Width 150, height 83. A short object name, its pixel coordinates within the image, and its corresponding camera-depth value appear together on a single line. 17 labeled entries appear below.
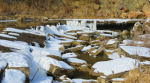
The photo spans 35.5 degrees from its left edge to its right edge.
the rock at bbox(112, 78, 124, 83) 7.75
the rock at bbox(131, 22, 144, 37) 20.90
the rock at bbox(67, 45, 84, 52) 14.76
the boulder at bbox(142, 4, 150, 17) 39.74
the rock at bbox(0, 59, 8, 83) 6.77
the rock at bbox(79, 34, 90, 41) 19.14
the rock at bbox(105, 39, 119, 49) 15.27
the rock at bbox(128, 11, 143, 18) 39.50
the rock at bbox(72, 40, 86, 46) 16.77
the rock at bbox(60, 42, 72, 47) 16.39
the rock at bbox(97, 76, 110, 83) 7.78
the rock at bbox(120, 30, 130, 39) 20.42
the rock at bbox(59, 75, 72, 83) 8.31
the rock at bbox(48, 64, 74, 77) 8.91
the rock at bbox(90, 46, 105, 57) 13.44
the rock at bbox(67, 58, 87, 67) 11.09
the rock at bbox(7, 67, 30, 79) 7.41
